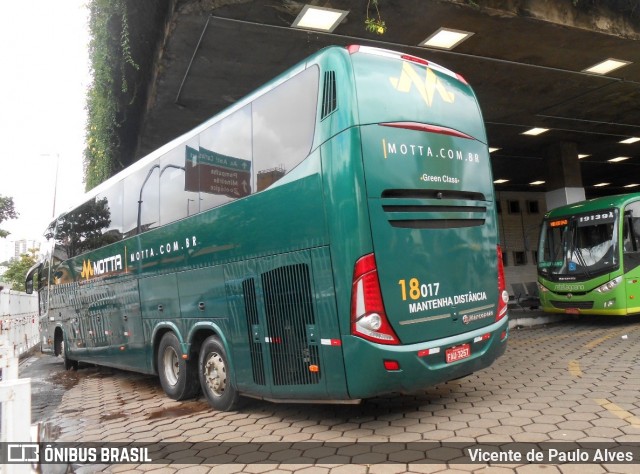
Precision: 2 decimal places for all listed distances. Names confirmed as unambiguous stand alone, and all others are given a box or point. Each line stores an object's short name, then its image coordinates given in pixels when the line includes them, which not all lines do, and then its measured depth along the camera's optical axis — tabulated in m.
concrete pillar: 15.55
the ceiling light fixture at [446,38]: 8.10
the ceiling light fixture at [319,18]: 7.20
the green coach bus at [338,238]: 4.44
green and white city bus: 10.90
